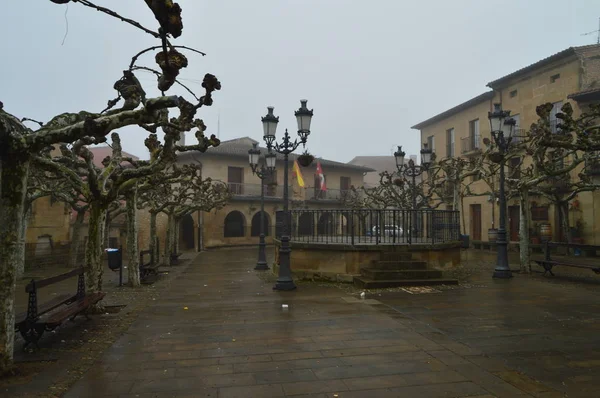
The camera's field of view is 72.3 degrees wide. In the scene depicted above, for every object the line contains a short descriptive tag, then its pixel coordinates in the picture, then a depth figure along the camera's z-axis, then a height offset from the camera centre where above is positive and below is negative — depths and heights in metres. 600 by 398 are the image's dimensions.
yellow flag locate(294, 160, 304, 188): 23.33 +2.95
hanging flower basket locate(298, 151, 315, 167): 10.59 +1.69
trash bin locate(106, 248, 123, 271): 11.46 -0.91
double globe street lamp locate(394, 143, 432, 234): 15.65 +2.50
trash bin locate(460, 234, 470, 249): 13.43 -0.62
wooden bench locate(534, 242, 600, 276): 10.58 -1.09
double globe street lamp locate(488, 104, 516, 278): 11.13 +2.00
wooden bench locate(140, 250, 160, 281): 12.53 -1.36
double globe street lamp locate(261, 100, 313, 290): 9.84 +2.12
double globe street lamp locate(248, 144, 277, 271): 14.84 +1.86
